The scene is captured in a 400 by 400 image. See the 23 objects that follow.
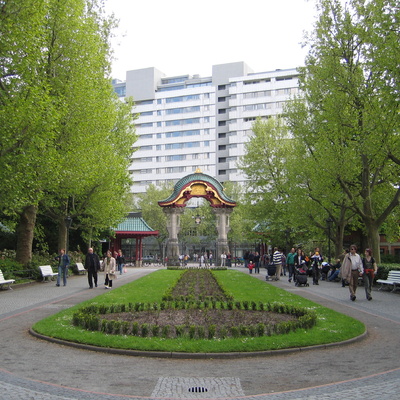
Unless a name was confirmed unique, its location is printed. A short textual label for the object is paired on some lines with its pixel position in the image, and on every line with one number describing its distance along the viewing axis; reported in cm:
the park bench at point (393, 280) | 1930
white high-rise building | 9100
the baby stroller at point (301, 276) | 2238
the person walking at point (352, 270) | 1616
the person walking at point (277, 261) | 2600
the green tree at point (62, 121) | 1831
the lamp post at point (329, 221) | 2956
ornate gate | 4516
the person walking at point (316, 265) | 2403
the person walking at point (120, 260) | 3422
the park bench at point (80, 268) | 3070
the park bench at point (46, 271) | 2366
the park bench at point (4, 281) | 1909
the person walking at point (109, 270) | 2109
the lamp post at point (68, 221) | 2747
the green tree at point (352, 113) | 1997
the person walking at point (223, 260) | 4553
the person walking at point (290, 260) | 2551
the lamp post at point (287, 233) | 3619
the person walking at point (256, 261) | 3606
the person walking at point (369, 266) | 1710
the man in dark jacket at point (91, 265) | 2070
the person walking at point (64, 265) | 2200
